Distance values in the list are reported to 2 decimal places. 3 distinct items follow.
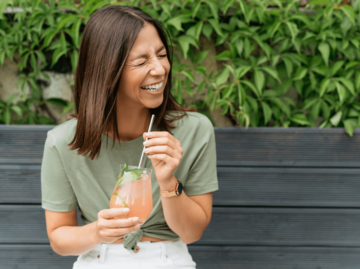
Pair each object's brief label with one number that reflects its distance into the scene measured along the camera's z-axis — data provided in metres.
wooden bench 1.83
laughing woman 1.14
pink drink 1.01
